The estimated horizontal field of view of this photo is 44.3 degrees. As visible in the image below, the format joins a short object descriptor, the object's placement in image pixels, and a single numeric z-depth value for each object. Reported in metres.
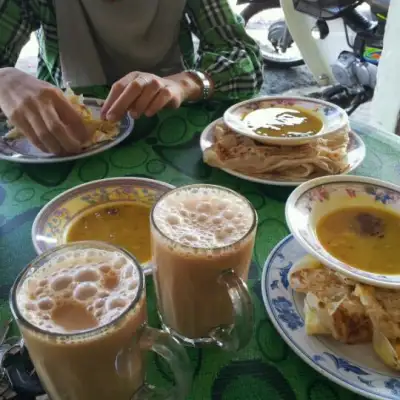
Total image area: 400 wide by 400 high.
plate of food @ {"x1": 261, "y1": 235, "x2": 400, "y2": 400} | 0.55
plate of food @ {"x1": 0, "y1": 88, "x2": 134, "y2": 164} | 0.99
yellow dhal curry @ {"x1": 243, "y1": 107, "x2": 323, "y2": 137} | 0.98
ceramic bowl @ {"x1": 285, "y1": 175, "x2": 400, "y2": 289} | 0.68
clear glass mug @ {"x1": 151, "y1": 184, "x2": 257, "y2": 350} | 0.56
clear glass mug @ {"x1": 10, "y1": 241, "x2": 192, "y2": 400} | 0.47
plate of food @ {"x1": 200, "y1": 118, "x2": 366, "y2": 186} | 0.93
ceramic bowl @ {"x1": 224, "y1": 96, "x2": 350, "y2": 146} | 0.94
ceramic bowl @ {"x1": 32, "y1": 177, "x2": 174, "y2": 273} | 0.76
